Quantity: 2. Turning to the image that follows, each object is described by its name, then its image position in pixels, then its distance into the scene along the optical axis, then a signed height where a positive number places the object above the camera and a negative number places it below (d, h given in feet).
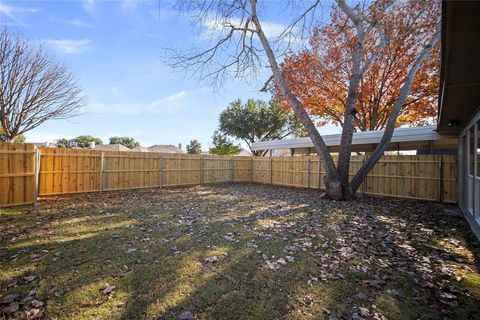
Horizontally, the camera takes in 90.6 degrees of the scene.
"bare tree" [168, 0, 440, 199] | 26.48 +14.70
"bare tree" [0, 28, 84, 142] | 39.53 +13.70
